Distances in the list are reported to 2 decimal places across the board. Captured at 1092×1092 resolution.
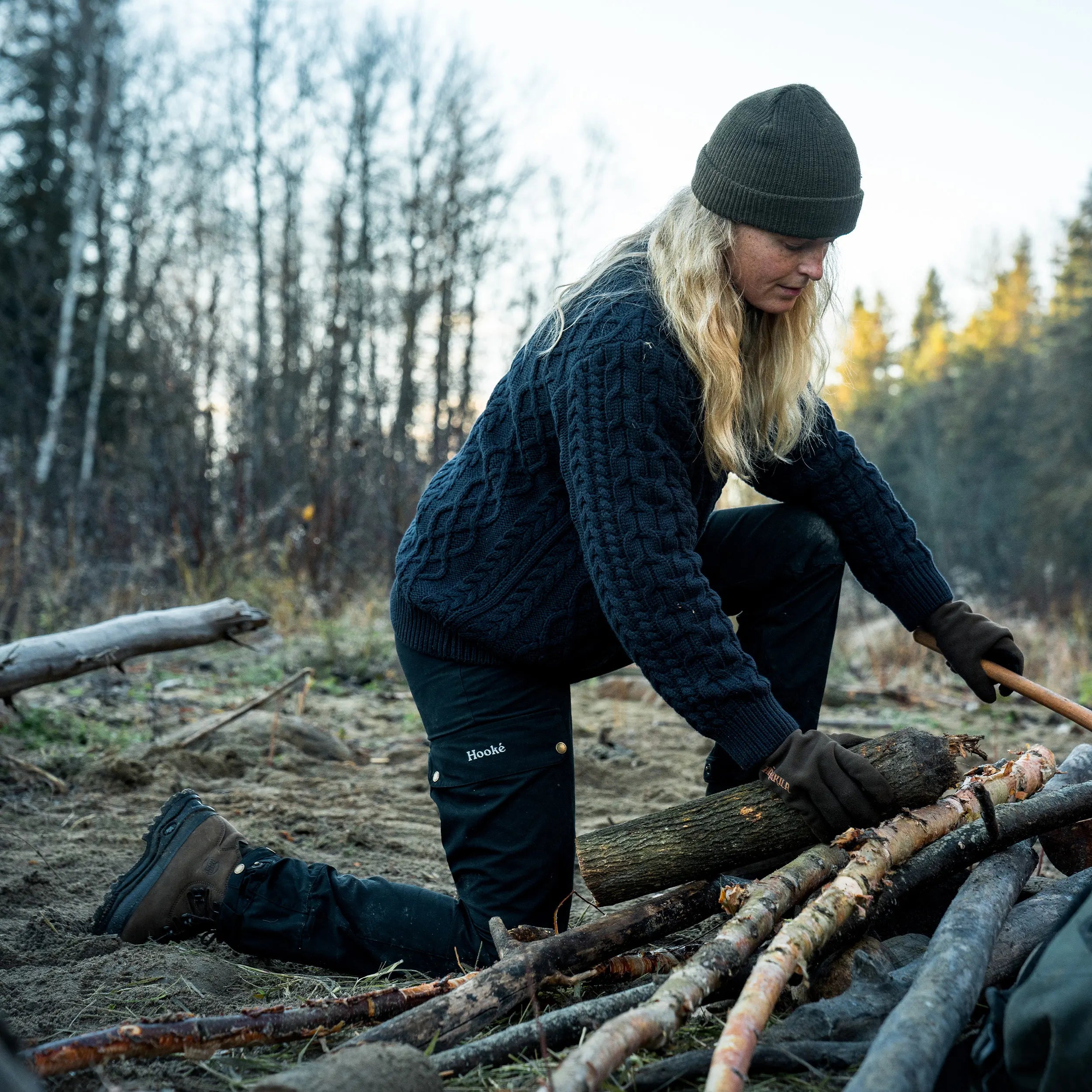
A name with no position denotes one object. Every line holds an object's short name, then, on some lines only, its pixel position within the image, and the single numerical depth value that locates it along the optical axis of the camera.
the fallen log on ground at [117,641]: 3.62
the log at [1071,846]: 2.44
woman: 2.02
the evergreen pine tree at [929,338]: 48.22
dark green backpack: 1.23
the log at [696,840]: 2.00
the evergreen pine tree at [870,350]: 53.00
